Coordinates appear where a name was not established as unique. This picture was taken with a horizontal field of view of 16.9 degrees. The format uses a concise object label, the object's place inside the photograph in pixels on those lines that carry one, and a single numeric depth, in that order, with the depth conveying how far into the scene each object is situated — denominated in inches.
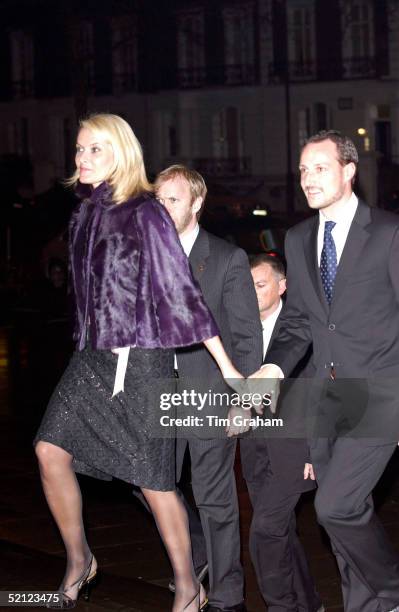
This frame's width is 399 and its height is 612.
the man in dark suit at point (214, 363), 221.1
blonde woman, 203.9
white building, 2026.3
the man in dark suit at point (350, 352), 196.9
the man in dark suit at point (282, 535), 210.2
